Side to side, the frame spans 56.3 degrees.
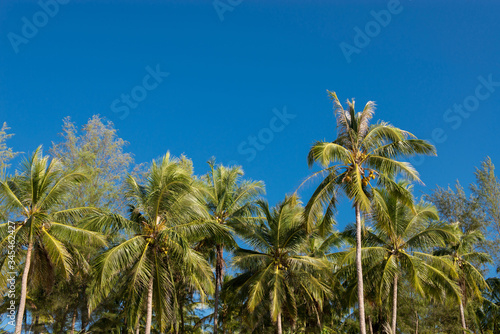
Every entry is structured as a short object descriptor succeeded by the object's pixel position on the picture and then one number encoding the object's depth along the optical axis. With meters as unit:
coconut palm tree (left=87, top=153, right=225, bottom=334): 17.75
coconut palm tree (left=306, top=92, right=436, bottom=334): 18.06
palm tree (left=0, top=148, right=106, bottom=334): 17.97
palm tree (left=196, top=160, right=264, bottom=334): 23.95
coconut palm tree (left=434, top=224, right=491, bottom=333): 26.05
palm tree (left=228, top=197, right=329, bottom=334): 21.39
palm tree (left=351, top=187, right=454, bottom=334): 20.25
